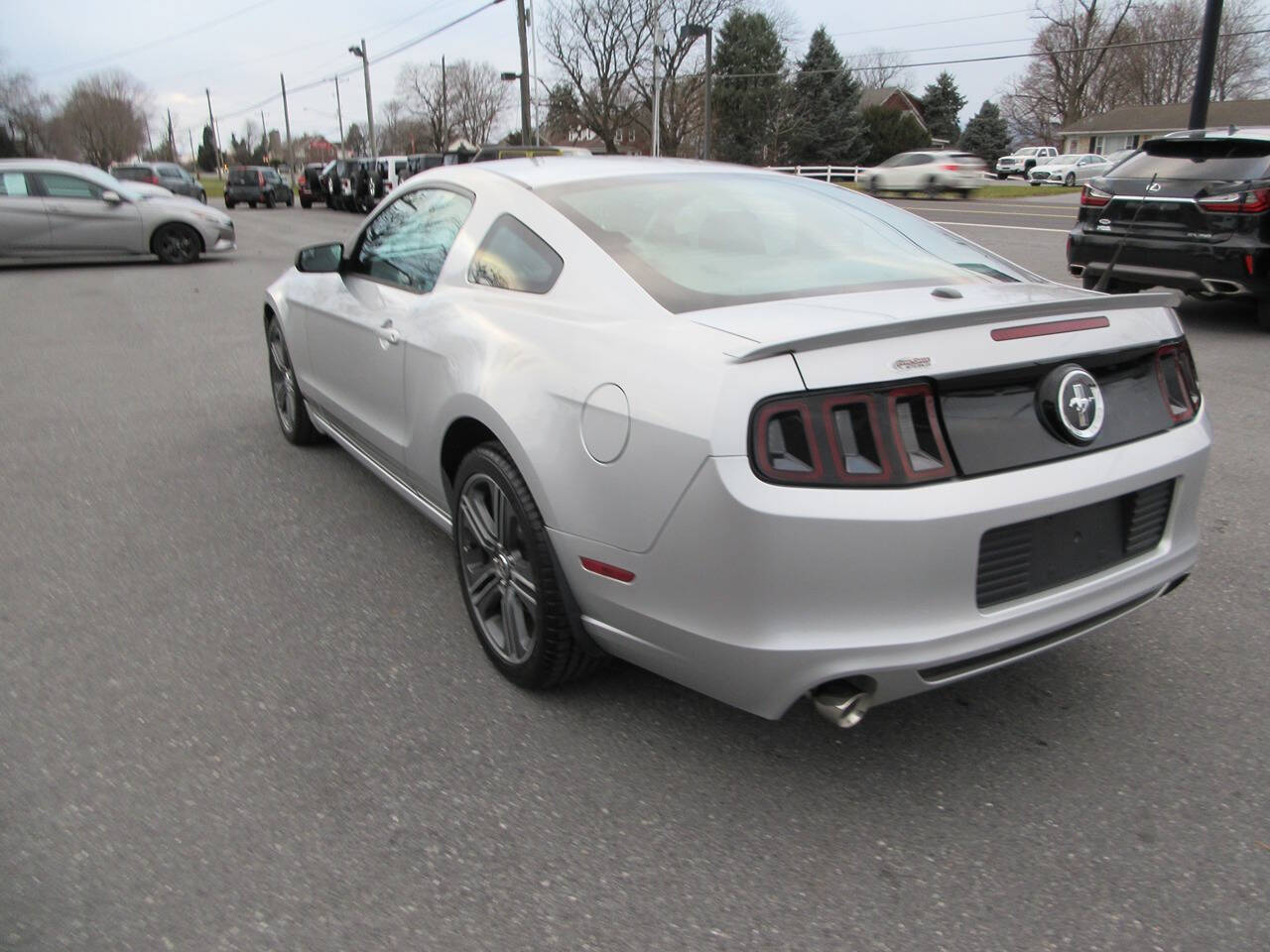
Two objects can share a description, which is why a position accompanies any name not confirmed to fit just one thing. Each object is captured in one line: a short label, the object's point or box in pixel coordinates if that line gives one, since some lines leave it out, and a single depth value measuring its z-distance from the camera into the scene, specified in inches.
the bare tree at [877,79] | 3470.5
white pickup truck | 2209.6
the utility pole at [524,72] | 1486.2
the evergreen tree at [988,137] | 2778.1
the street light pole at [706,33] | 1405.8
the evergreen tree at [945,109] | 2957.7
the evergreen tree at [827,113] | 2460.6
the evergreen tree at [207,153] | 5492.1
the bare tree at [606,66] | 2470.5
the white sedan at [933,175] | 1320.1
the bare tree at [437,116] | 3624.5
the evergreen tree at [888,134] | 2549.2
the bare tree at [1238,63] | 2694.4
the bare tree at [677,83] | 2440.9
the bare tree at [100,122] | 4010.8
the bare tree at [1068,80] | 2539.4
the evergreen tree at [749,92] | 2518.5
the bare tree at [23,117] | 3000.0
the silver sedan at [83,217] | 568.7
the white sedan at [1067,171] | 1860.2
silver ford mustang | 84.9
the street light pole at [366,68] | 2182.5
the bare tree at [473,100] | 3695.9
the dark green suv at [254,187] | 1558.8
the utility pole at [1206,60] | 555.5
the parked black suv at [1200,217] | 306.3
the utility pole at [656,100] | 1406.3
